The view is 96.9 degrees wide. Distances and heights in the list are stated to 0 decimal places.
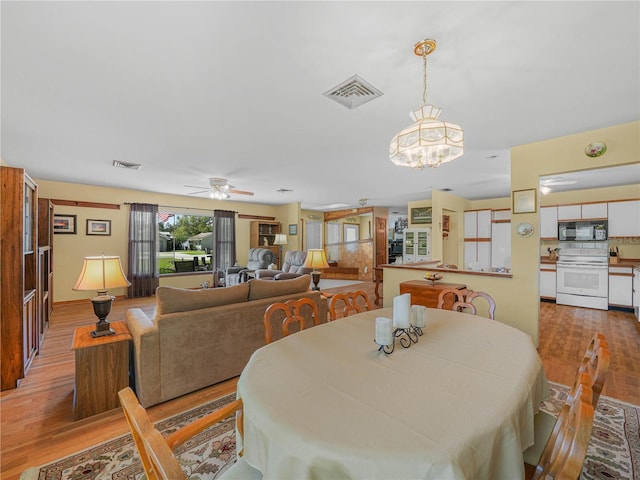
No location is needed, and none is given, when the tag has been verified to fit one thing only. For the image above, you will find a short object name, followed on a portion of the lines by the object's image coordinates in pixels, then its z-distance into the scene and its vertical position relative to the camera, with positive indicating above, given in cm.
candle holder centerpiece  145 -49
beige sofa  222 -85
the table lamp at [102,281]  221 -34
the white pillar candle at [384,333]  144 -48
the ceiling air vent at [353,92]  205 +113
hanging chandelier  178 +65
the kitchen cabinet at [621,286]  503 -82
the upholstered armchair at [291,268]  555 -68
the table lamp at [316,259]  398 -28
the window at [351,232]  1075 +29
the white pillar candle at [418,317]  177 -49
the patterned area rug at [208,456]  161 -133
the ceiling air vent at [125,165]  413 +111
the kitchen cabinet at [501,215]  659 +60
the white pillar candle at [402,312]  163 -42
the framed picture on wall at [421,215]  735 +67
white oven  521 -71
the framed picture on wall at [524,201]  329 +47
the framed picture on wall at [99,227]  605 +24
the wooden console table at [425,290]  360 -67
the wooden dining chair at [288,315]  180 -52
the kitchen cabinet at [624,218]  506 +41
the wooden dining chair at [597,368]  99 -49
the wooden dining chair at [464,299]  235 -50
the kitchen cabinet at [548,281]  580 -83
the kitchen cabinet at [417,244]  712 -11
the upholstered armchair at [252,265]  672 -69
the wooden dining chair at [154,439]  61 -49
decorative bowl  395 -52
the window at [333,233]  1073 +24
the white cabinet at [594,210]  535 +59
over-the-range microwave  534 +19
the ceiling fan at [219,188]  505 +94
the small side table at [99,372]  208 -101
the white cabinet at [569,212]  561 +58
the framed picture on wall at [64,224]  570 +29
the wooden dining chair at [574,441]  69 -53
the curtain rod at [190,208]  663 +80
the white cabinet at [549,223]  590 +37
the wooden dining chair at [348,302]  225 -52
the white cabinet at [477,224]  682 +40
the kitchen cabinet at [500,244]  651 -9
